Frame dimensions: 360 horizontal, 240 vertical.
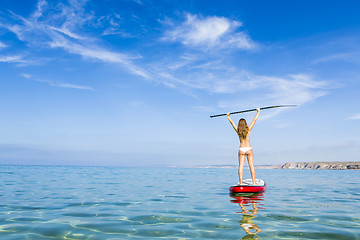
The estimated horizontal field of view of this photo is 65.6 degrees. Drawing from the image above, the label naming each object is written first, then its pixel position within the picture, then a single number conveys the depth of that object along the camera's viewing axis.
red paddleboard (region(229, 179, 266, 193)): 12.41
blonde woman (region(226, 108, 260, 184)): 13.31
